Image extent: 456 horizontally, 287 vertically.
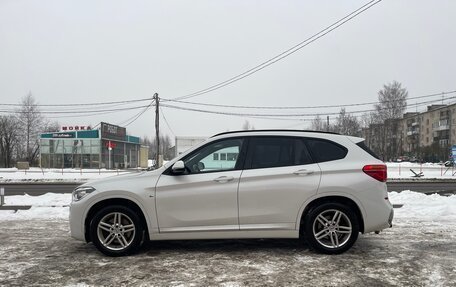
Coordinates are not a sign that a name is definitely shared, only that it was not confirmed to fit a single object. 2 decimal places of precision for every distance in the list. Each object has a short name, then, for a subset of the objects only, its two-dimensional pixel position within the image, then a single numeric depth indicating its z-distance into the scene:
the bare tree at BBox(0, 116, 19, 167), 60.09
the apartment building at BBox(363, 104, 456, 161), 77.75
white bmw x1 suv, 5.68
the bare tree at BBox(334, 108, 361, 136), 79.88
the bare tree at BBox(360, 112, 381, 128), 79.44
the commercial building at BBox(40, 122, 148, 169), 49.50
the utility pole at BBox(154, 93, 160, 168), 34.19
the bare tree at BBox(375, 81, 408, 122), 71.38
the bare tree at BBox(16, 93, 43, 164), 59.62
